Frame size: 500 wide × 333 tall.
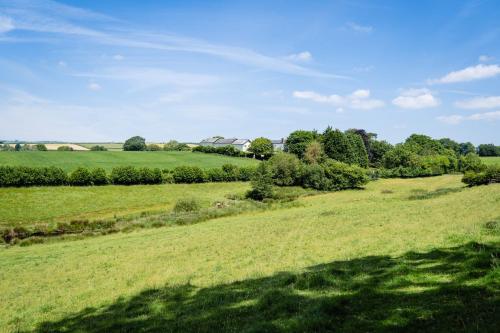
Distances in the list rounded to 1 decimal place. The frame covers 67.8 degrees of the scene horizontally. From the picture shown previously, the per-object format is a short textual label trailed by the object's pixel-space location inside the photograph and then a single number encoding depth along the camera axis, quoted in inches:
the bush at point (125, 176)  3299.7
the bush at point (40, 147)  6107.3
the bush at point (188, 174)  3575.3
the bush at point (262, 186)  3139.8
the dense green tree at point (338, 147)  4810.5
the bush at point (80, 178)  3112.7
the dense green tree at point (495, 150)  7715.6
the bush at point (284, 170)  3572.8
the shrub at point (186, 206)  2461.2
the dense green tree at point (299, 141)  5107.3
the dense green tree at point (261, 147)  5940.0
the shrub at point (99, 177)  3186.5
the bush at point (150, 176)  3399.1
